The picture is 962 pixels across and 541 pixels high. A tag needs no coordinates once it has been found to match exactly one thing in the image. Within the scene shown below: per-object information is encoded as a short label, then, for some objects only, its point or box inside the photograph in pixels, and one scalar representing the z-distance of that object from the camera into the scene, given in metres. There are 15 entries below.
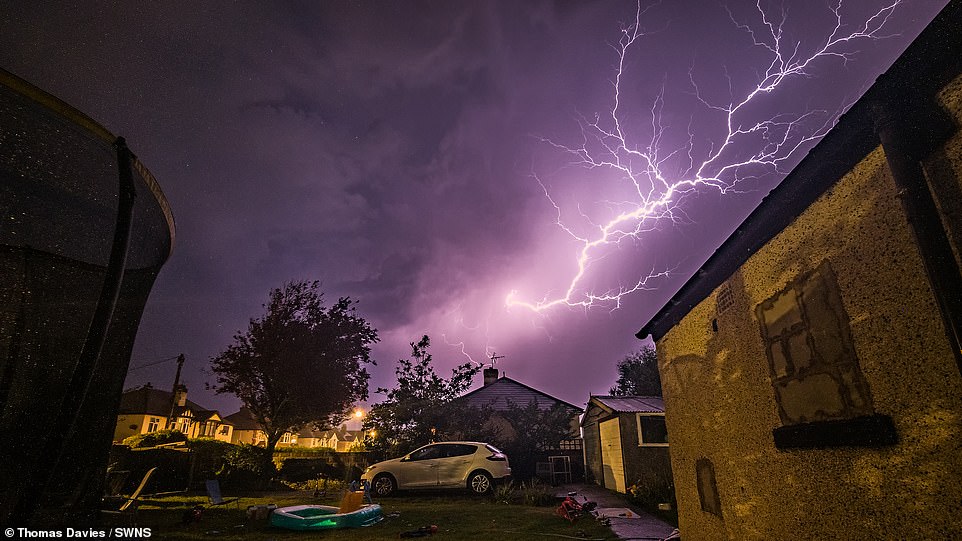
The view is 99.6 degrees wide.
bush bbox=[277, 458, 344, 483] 18.84
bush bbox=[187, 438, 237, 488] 16.19
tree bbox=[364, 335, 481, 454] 17.89
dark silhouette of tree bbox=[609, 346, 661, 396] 37.34
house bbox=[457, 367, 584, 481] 18.17
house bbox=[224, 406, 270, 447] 59.97
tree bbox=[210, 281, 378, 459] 18.94
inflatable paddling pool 7.56
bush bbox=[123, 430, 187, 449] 19.51
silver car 12.82
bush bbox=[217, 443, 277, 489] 16.58
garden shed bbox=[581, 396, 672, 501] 13.70
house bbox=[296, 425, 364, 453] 66.43
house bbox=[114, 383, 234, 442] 41.31
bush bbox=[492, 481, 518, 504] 11.51
